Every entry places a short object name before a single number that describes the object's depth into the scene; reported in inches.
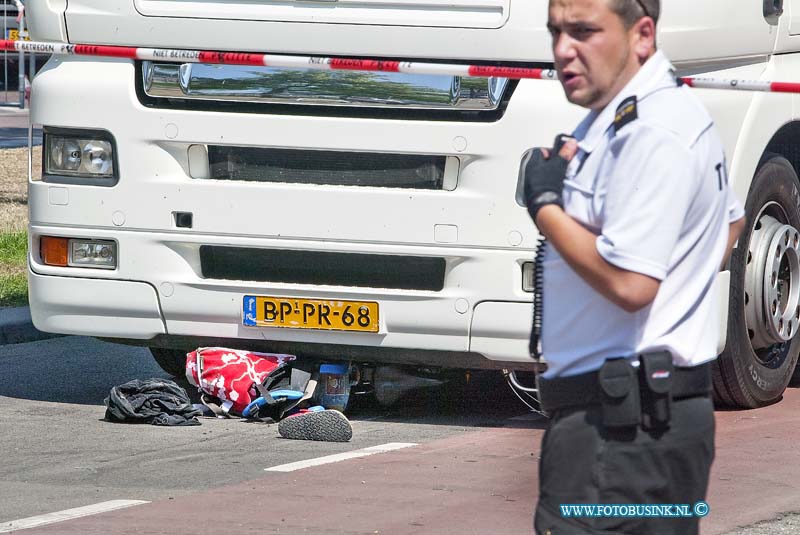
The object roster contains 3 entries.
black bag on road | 558.3
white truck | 527.5
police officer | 212.2
